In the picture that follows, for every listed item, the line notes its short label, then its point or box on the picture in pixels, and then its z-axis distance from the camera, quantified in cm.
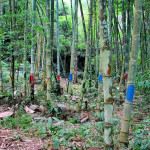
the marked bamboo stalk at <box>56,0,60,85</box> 570
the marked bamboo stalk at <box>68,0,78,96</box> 345
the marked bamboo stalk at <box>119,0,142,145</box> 177
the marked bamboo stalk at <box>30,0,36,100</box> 412
